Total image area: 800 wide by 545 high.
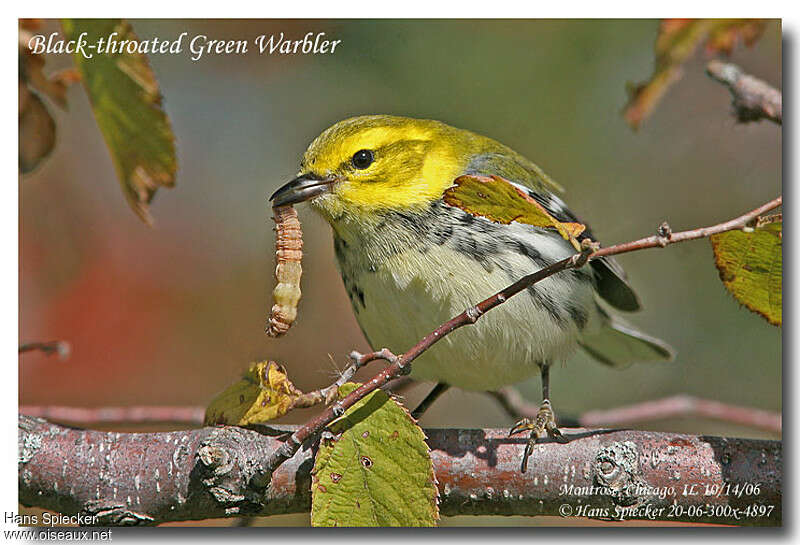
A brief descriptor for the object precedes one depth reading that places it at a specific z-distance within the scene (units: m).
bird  2.15
